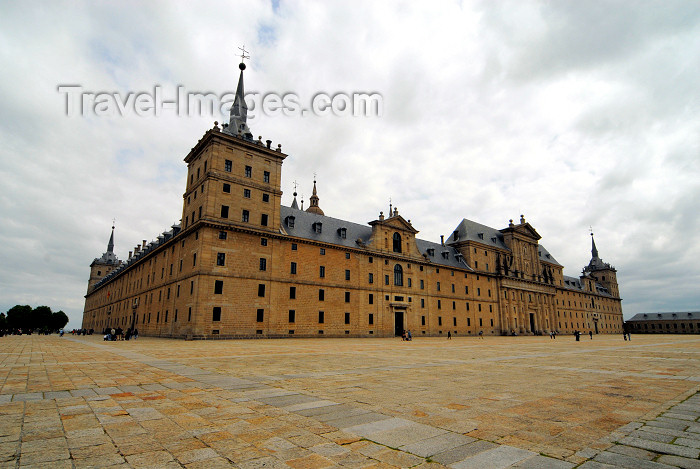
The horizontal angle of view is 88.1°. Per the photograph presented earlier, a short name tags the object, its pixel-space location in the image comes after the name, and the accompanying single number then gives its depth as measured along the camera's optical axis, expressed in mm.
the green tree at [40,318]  110562
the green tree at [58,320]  120519
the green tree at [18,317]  106000
